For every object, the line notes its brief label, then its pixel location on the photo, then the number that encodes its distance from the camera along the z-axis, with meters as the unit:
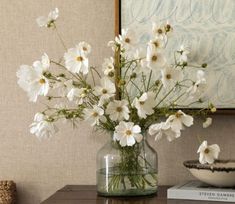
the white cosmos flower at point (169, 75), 1.74
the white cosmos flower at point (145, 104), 1.72
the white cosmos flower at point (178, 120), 1.73
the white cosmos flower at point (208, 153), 1.73
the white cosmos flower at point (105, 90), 1.76
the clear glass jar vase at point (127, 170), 1.82
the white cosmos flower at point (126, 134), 1.73
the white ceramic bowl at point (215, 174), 1.78
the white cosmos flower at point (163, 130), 1.74
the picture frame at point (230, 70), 1.98
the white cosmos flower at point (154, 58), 1.71
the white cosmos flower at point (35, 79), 1.74
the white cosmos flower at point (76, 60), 1.73
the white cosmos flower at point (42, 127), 1.77
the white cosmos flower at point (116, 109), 1.76
